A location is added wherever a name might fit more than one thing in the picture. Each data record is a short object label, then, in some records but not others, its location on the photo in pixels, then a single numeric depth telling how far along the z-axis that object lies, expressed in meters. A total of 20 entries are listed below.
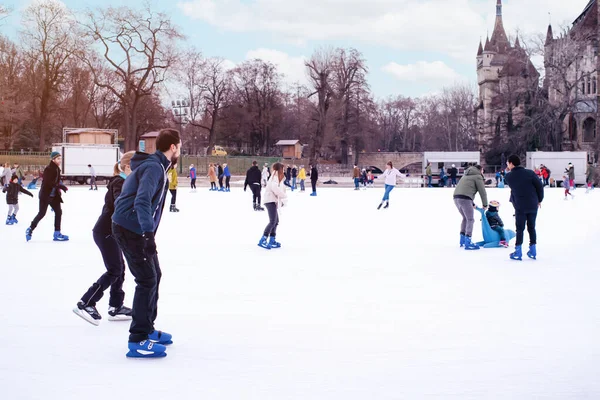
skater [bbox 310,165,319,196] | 27.44
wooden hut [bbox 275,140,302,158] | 60.84
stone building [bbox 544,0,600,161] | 48.81
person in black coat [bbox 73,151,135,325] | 4.91
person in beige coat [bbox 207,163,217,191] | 30.78
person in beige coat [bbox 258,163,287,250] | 9.60
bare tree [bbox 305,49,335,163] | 58.00
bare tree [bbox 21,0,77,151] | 42.78
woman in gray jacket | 9.52
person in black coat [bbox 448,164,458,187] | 37.53
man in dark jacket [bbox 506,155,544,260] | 8.16
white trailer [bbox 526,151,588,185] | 39.38
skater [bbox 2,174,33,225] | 12.74
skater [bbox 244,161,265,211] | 17.75
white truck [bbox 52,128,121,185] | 37.12
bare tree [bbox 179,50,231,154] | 60.02
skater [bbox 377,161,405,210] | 18.42
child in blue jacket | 9.73
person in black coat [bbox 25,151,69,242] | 9.70
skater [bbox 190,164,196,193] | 29.79
